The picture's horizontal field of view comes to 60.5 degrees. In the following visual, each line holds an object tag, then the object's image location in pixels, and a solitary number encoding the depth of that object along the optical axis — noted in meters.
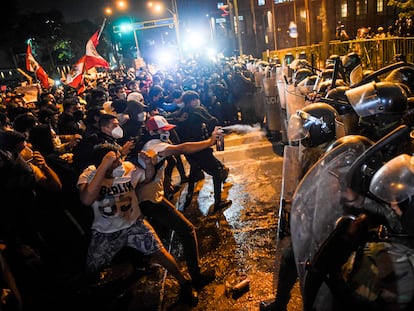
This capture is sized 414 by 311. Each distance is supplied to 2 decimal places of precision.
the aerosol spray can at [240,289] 3.99
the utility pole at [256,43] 35.66
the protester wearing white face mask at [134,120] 4.62
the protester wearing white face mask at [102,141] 4.22
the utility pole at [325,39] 15.28
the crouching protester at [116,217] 3.41
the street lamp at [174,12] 31.19
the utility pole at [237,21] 28.81
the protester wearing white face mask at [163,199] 4.10
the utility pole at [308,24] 21.44
